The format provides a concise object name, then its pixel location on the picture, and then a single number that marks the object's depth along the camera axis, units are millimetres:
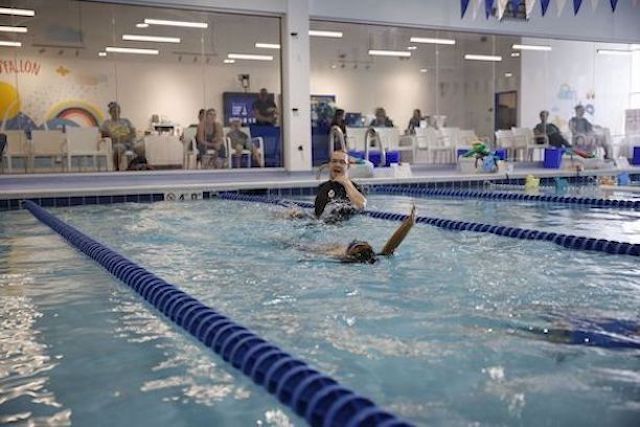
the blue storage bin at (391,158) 13530
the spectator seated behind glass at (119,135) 12188
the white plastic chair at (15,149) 11227
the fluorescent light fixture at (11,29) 11253
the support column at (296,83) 12383
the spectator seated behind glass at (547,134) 15734
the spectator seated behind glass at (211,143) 12648
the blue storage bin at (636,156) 15023
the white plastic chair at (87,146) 11727
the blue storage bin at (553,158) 14578
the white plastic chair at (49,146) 11516
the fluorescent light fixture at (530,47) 15512
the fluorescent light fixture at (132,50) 12367
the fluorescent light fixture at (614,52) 16344
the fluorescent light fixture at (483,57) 15113
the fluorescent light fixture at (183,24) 12555
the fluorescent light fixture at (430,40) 14438
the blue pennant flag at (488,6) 14148
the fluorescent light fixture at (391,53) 14734
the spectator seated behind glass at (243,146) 12930
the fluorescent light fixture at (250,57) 13188
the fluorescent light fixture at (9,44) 11281
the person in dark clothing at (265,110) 13164
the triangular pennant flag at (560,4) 13773
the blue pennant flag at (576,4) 13953
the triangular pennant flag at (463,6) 14031
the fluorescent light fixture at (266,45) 12992
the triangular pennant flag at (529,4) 11695
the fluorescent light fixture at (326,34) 13516
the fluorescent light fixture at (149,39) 12438
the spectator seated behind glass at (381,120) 15133
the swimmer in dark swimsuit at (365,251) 4473
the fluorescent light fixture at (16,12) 11203
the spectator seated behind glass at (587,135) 16453
